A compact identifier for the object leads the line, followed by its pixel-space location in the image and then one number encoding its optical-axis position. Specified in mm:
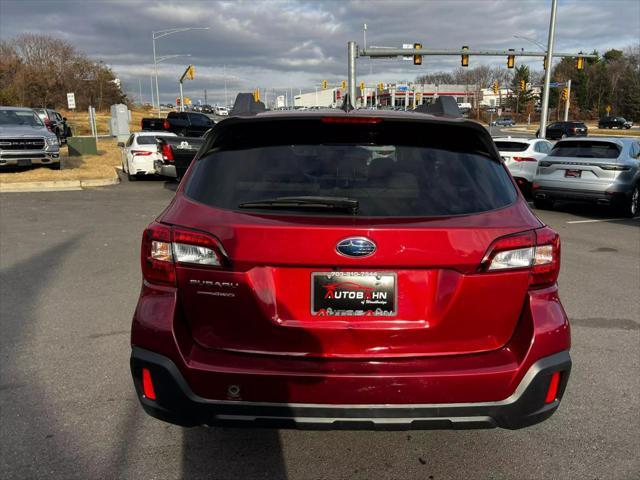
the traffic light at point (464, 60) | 30953
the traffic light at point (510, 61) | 31588
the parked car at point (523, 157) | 14297
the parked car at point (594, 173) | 11172
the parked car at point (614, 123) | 70562
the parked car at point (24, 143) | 16266
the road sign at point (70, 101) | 29286
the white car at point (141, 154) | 17000
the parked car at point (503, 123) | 81375
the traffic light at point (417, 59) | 30922
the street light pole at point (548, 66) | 27133
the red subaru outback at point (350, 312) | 2301
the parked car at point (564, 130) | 49906
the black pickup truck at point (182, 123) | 27997
